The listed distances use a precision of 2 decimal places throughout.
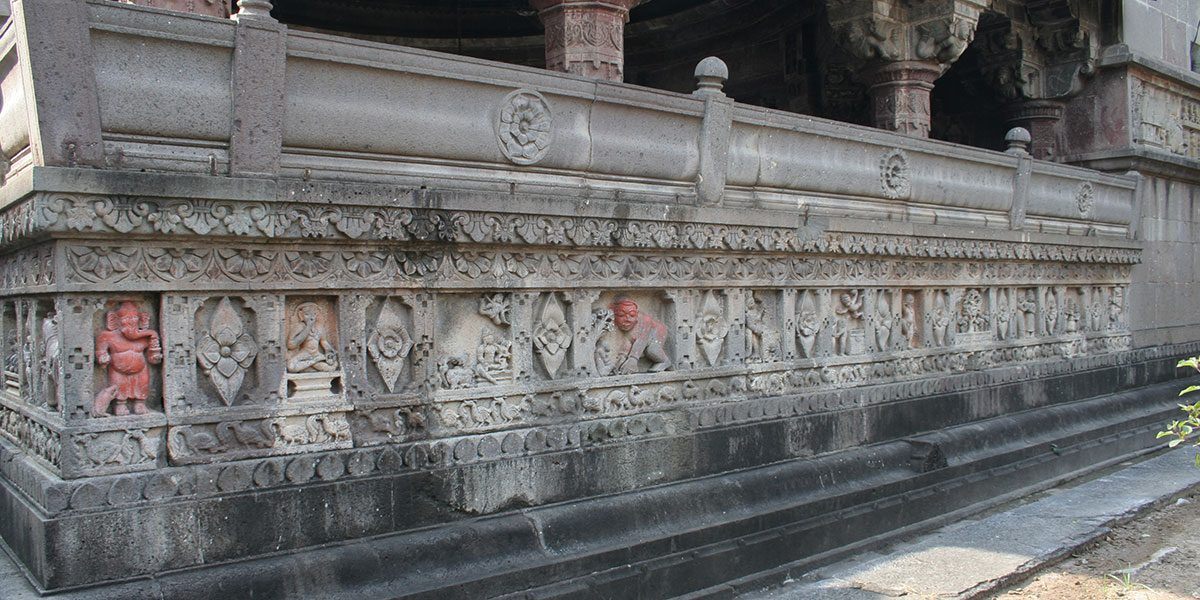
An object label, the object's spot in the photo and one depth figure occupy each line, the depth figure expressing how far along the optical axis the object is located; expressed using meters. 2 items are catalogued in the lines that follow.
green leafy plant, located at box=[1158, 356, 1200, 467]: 4.04
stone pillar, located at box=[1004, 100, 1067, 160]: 10.09
